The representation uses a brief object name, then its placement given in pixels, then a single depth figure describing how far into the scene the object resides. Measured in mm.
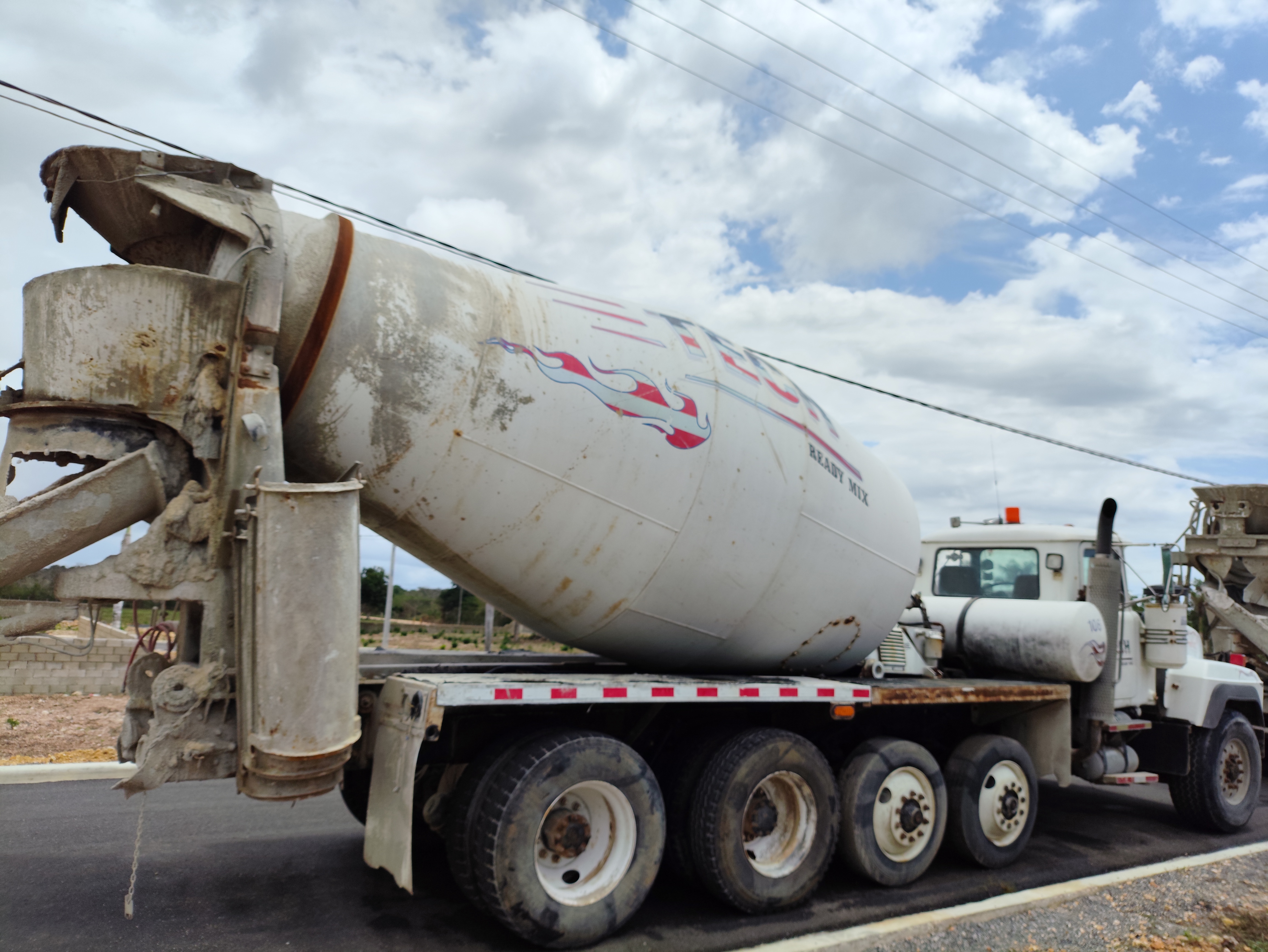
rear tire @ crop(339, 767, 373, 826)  5625
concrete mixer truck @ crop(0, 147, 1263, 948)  4215
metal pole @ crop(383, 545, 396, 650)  16906
